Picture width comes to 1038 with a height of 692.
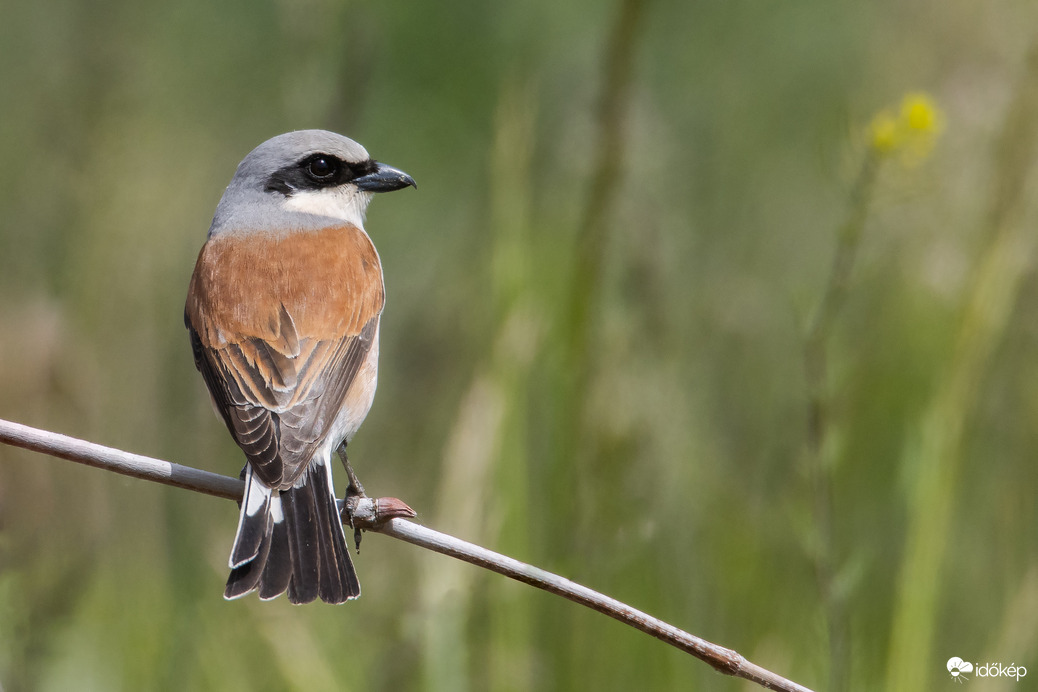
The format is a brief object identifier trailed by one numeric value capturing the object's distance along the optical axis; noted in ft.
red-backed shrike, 14.42
